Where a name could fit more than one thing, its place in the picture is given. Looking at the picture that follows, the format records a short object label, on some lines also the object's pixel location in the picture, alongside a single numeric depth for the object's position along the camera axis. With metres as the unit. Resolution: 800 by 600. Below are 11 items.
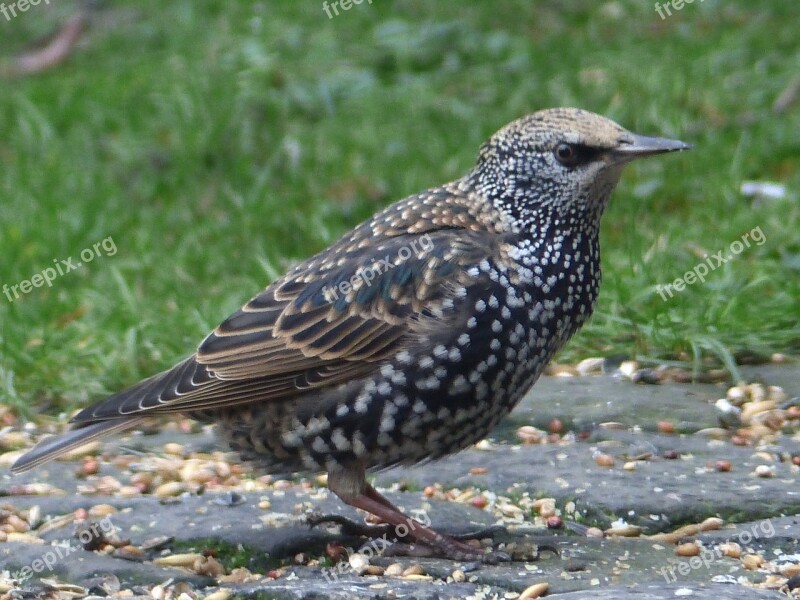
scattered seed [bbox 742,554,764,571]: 7.36
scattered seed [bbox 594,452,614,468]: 8.89
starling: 7.81
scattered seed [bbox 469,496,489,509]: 8.70
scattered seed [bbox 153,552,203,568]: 7.86
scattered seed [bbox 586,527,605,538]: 8.11
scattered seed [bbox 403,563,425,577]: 7.52
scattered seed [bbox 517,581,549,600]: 7.01
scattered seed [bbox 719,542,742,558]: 7.59
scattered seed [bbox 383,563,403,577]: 7.54
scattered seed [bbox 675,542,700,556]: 7.67
